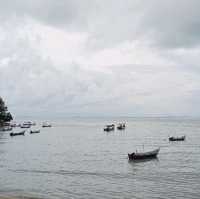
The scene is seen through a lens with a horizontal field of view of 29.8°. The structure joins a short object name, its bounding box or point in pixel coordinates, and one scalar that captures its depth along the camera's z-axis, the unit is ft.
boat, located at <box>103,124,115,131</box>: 593.83
